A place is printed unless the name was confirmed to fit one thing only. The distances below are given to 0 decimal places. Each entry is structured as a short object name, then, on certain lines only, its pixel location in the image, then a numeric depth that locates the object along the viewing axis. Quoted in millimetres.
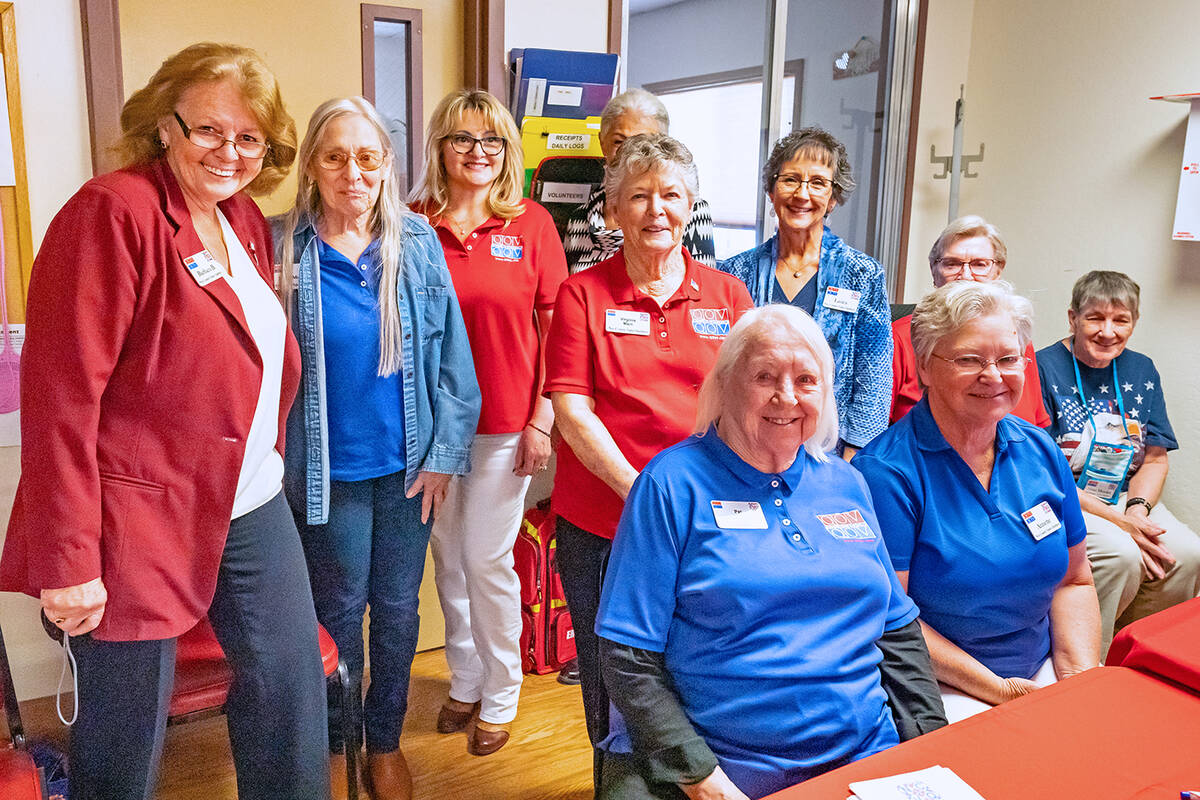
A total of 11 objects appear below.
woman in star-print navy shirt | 3066
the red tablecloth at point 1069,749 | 1107
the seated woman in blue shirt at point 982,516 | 1688
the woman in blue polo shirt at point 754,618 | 1385
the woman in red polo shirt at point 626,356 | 1942
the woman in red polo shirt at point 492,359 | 2332
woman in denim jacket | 1943
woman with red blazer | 1378
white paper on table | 1068
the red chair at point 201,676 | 1743
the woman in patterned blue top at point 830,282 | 2420
